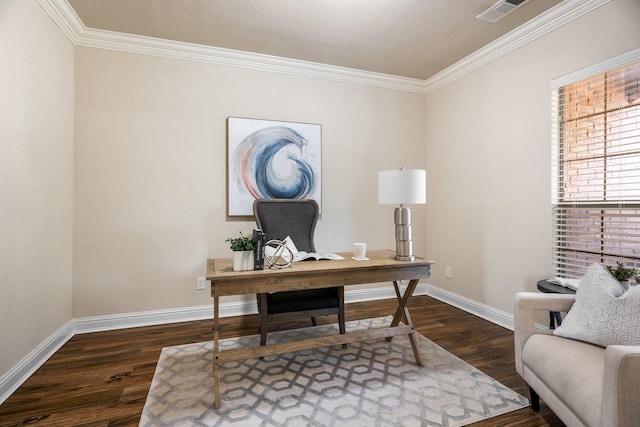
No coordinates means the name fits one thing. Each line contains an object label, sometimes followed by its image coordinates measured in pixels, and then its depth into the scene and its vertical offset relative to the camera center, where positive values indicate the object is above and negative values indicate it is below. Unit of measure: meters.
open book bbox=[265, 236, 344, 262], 2.08 -0.31
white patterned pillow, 1.42 -0.48
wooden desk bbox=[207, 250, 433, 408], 1.84 -0.43
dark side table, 1.94 -0.53
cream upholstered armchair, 1.10 -0.67
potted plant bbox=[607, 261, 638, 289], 1.64 -0.32
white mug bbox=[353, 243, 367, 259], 2.31 -0.29
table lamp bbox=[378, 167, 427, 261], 2.21 +0.12
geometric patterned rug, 1.69 -1.09
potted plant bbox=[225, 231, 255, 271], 1.92 -0.27
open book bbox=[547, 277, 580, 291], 2.13 -0.49
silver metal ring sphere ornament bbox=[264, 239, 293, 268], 2.02 -0.30
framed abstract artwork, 3.23 +0.51
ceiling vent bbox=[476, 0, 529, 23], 2.40 +1.58
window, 2.13 +0.30
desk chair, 2.41 -0.35
